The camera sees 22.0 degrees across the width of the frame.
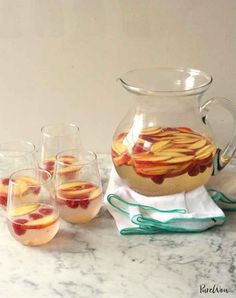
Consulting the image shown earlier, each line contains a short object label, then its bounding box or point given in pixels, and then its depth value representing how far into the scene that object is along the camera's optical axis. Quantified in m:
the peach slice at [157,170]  0.97
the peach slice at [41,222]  0.89
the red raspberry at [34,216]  0.90
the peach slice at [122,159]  0.99
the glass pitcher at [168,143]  0.97
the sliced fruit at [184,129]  1.01
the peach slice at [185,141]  1.00
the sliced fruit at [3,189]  1.00
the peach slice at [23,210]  0.90
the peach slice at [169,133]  1.01
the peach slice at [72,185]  0.97
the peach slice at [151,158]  0.97
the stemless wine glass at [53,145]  1.08
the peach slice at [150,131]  1.00
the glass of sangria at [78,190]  0.95
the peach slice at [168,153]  0.97
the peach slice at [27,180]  0.94
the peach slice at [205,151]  0.98
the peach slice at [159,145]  0.98
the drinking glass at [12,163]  1.03
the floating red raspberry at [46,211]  0.91
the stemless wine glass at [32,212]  0.89
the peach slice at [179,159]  0.96
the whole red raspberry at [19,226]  0.89
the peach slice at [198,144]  0.99
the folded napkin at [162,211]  0.94
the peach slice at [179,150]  0.98
